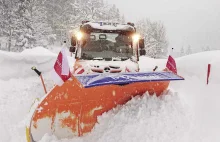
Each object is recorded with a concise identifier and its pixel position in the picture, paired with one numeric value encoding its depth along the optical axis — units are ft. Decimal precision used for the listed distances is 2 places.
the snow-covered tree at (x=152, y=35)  161.99
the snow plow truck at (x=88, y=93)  15.32
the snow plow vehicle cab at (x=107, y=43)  23.50
